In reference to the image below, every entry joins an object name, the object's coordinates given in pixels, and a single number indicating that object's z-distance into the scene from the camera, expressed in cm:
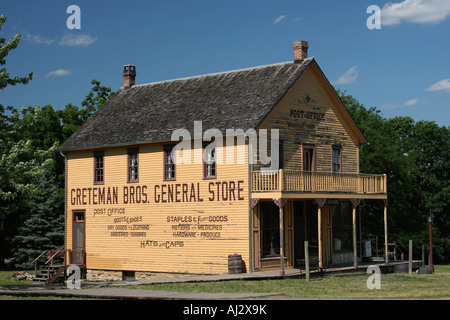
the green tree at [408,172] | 5112
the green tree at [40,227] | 3997
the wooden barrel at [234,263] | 2752
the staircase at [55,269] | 3312
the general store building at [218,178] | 2864
